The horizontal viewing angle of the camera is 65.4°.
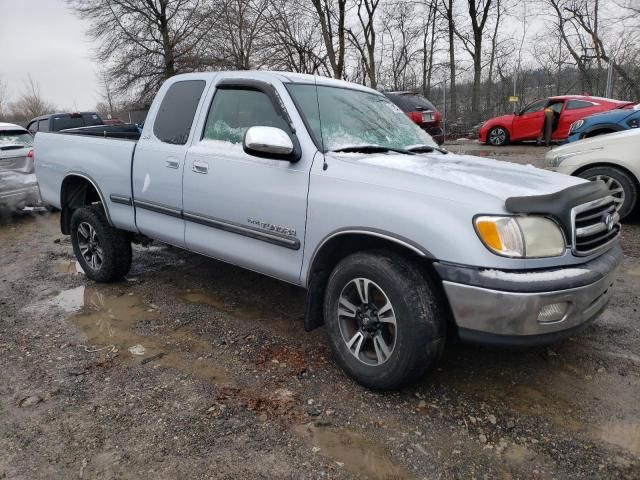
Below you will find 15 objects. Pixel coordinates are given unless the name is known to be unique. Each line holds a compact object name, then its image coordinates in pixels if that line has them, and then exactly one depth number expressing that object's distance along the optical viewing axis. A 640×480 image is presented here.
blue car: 8.15
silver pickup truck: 2.44
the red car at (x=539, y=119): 14.02
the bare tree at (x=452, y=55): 26.78
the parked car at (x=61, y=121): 11.20
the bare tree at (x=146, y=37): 28.72
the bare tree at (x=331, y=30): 25.67
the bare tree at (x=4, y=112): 50.72
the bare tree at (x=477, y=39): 24.59
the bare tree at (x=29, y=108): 54.92
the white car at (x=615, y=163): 5.98
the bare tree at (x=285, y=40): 26.84
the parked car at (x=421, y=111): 12.88
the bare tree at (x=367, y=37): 30.67
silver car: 7.96
